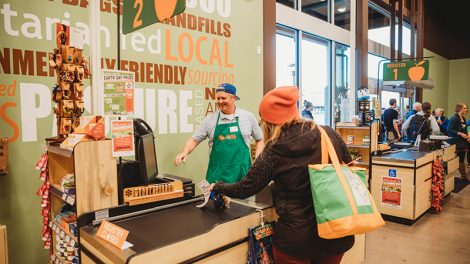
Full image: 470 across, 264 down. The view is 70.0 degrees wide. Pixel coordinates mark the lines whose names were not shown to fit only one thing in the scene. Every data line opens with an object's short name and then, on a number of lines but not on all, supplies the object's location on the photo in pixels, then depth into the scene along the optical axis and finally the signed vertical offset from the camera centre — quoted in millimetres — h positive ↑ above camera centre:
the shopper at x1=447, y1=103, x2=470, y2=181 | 6895 -380
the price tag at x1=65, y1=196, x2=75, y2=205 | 1758 -446
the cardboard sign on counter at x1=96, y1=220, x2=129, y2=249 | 1376 -507
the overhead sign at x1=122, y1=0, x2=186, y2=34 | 1957 +630
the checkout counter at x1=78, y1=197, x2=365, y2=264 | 1372 -535
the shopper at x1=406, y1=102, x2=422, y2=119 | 7571 +135
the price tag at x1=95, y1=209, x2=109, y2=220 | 1672 -497
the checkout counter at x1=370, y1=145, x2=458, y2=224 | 4406 -970
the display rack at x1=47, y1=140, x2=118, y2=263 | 1695 -386
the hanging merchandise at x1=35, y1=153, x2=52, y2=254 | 2154 -539
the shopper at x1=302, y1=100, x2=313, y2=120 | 6675 +100
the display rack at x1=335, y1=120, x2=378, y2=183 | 4918 -386
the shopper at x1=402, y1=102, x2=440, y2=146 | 5688 -214
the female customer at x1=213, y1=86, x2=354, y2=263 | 1574 -311
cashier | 3123 -224
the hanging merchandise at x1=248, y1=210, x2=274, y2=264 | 1701 -677
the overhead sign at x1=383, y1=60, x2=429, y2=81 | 7504 +979
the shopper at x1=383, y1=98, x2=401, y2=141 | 8094 -191
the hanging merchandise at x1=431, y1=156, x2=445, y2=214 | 4969 -1114
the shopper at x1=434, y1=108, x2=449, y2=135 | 8750 -204
